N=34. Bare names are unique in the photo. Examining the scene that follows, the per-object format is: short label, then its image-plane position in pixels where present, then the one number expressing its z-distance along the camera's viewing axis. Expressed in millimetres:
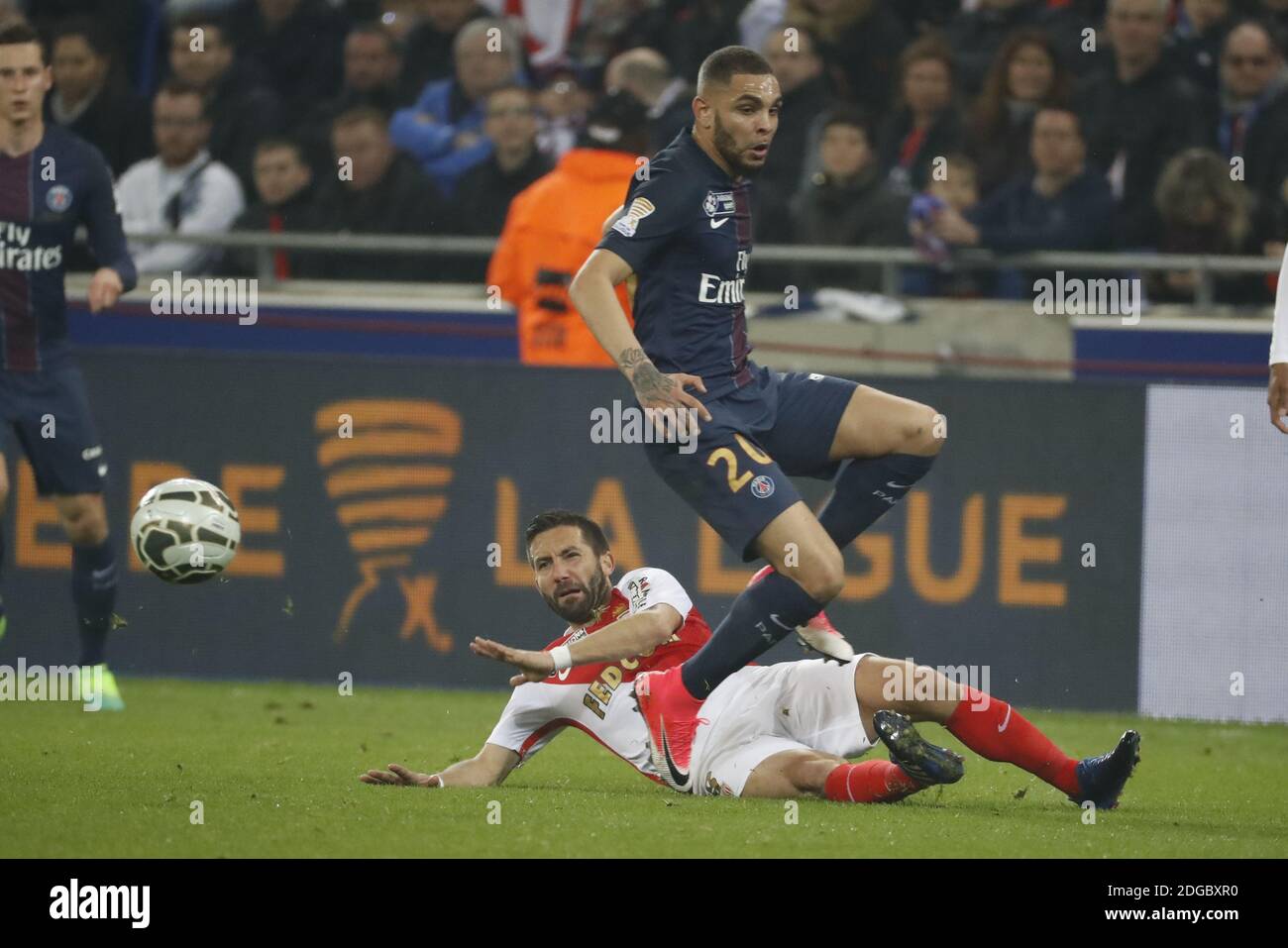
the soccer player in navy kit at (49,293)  9047
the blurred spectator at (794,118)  11578
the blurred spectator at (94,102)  12648
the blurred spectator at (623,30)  12492
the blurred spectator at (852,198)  11023
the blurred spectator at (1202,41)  11383
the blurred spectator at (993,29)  11727
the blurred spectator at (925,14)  12195
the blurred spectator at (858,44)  11938
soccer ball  7809
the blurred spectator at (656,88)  10586
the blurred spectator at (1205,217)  10672
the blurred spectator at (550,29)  12727
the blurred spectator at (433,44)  12758
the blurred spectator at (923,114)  11367
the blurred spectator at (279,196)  12031
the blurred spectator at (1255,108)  11016
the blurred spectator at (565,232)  10000
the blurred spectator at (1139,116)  11180
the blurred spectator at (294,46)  13109
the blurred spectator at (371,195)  12023
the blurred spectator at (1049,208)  10820
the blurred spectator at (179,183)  12031
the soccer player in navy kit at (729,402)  6562
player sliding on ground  6375
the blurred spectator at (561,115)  12078
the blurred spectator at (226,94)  12625
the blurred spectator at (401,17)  13039
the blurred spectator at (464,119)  12141
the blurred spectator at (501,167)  11617
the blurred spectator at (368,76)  12703
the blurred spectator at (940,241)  10828
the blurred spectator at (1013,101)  11094
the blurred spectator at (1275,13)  11719
